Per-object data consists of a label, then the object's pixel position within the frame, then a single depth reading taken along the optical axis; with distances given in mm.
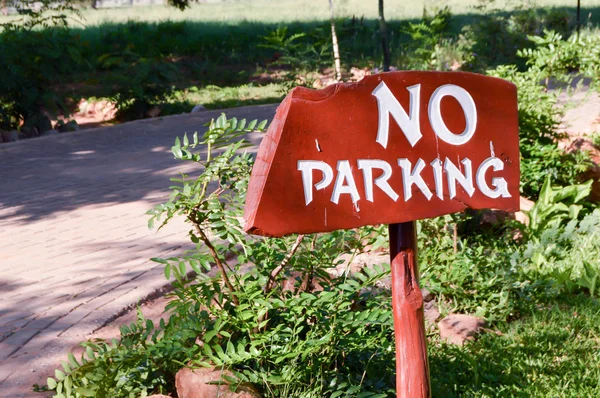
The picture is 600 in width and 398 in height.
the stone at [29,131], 11422
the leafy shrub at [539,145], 5973
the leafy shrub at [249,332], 2887
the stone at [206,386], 2848
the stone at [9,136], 10906
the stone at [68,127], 11797
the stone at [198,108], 12781
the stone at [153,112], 13195
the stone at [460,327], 3832
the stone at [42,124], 11562
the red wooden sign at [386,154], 2092
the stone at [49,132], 11338
